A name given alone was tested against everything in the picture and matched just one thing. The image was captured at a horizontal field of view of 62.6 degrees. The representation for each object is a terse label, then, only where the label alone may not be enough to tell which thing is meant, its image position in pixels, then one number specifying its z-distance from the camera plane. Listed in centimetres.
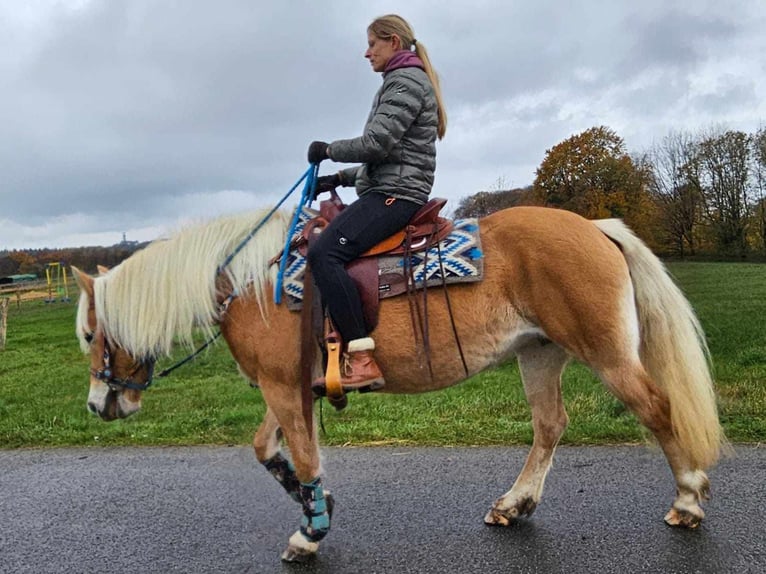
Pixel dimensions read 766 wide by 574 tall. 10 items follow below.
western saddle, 353
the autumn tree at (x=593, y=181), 3897
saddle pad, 350
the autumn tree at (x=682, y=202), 4316
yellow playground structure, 3780
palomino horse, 342
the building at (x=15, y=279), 4551
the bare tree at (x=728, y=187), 4150
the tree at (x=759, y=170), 4191
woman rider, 345
